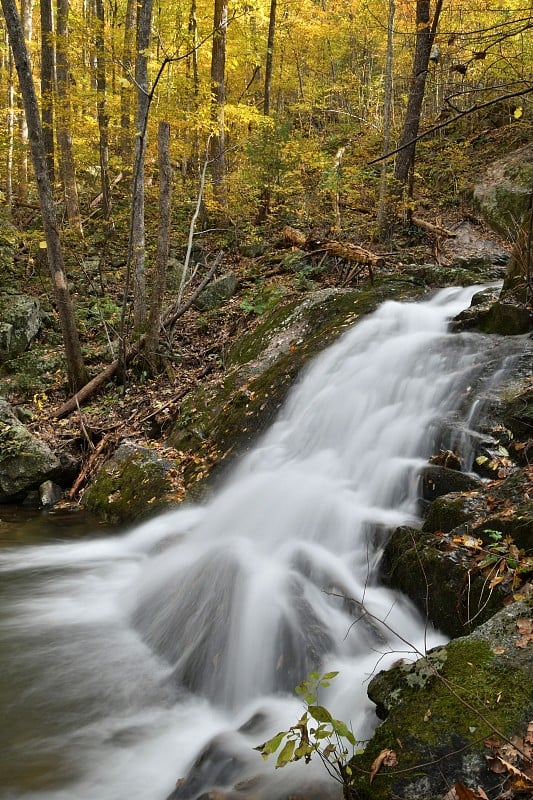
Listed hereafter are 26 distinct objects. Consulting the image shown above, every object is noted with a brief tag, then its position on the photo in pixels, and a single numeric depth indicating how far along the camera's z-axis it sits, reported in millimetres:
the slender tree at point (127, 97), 13023
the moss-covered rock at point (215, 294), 11375
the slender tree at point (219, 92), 13228
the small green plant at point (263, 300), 9934
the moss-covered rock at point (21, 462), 8047
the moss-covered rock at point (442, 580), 3348
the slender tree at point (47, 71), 12125
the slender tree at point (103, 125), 13346
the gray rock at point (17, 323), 10781
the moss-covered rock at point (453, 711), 2260
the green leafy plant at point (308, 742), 2254
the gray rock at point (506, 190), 11898
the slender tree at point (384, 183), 11133
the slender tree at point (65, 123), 12195
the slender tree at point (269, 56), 14961
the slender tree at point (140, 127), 8820
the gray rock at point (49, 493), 8047
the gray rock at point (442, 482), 4461
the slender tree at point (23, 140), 15039
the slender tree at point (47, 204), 8164
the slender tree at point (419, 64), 11062
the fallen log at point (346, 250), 9109
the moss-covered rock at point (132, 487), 7117
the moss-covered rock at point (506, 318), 6090
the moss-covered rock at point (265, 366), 7398
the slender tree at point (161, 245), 9281
